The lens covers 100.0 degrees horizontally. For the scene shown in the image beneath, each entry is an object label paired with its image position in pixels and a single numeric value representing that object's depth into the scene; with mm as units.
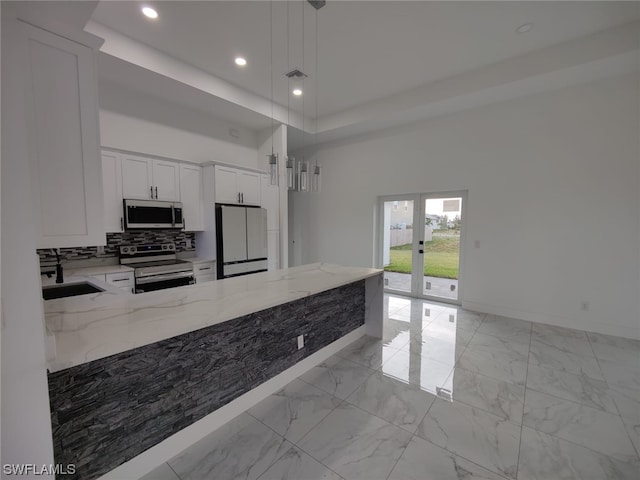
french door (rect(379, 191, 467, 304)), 4570
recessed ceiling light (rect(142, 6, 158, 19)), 2558
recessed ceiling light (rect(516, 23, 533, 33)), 2736
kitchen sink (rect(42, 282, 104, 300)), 2451
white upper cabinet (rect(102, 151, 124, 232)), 3283
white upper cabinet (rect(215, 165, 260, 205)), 4113
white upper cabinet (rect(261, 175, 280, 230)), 4773
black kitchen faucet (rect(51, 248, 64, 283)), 2754
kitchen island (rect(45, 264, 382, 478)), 1222
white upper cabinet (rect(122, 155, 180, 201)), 3469
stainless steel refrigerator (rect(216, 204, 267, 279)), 4046
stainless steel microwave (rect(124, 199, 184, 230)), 3436
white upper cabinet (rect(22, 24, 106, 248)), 1182
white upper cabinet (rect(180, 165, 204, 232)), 4004
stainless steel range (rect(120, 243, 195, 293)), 3398
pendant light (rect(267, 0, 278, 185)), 2566
